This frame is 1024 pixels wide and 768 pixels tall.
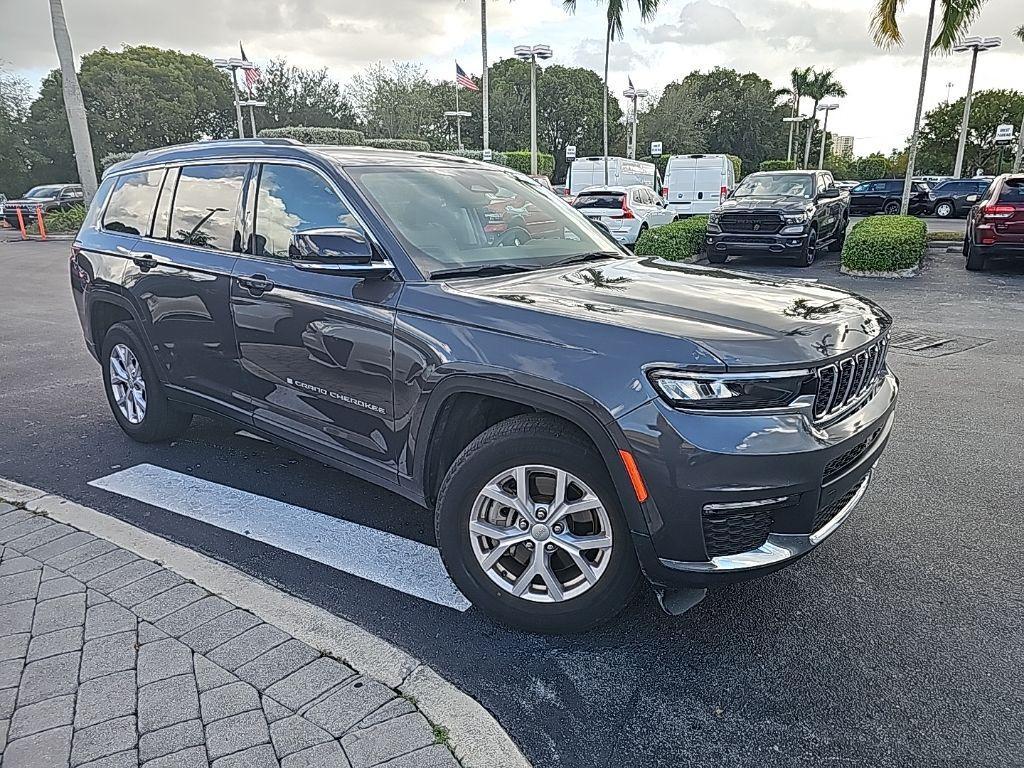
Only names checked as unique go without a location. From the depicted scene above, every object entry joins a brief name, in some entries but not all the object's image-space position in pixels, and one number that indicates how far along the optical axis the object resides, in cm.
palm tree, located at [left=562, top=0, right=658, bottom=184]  2562
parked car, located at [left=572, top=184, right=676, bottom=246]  1636
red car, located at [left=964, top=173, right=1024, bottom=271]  1177
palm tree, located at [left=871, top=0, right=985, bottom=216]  1636
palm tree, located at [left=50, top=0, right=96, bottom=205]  2023
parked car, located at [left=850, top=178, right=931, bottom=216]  2850
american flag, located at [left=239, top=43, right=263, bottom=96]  2546
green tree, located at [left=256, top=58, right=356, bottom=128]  4428
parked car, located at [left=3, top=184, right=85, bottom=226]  2708
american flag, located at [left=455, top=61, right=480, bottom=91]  2542
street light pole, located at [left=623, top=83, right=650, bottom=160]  3156
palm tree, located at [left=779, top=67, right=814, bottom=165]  5709
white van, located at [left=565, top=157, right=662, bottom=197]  2589
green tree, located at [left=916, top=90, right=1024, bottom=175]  4622
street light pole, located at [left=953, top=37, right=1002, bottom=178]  2422
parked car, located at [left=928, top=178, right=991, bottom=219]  2730
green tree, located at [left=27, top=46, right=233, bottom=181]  4244
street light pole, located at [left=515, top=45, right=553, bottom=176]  2483
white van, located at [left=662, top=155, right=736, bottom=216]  2175
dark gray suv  246
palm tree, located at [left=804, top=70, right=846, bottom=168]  5688
